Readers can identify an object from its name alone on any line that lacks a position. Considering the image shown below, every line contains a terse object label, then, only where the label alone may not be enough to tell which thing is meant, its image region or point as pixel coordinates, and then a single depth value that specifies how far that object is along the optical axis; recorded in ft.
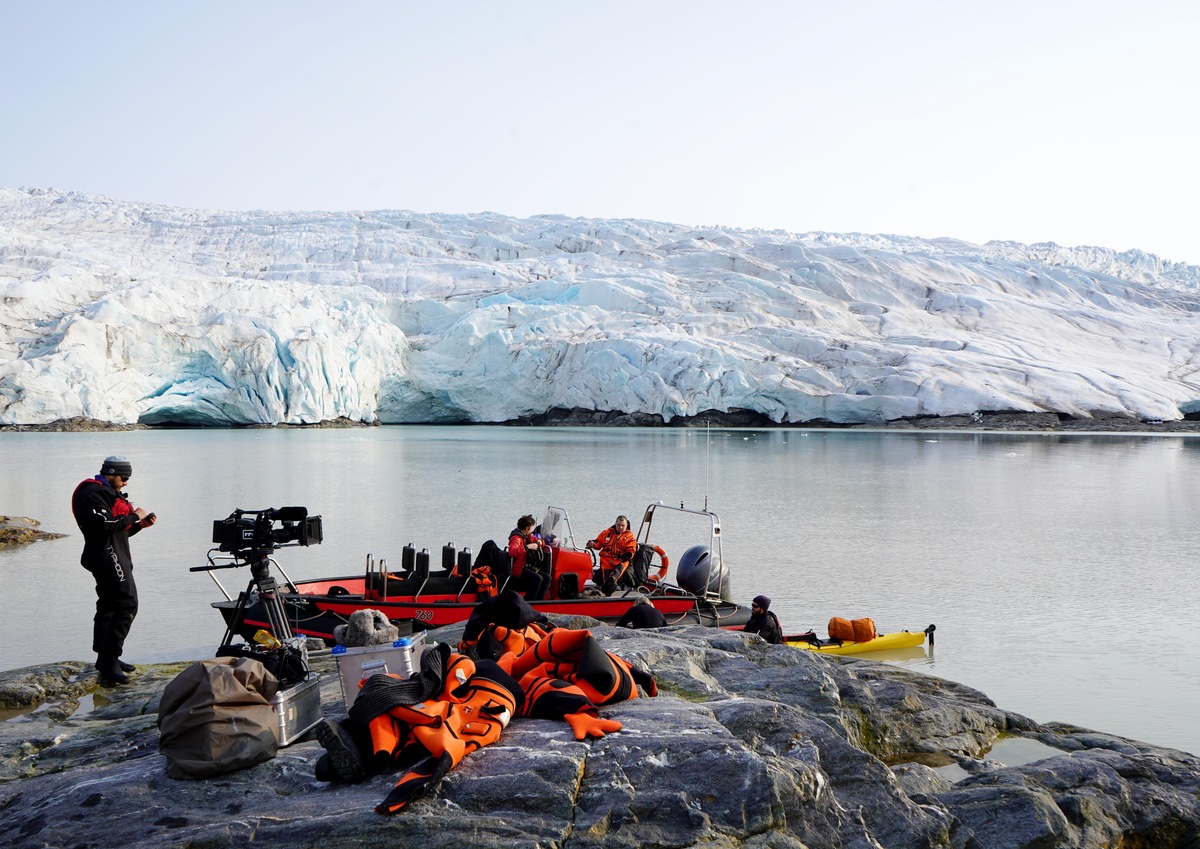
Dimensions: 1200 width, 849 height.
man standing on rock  18.10
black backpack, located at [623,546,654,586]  29.22
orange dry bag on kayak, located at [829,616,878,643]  28.76
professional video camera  17.65
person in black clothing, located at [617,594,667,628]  22.55
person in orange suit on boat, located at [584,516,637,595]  28.76
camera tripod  18.19
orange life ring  30.15
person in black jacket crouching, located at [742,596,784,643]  24.91
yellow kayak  27.48
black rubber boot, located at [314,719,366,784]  10.63
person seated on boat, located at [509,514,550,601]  26.81
